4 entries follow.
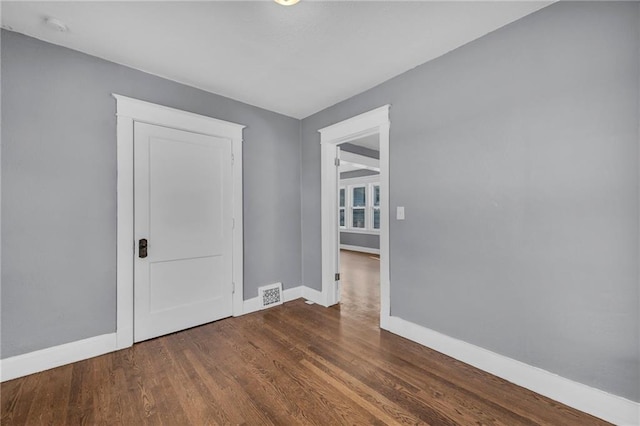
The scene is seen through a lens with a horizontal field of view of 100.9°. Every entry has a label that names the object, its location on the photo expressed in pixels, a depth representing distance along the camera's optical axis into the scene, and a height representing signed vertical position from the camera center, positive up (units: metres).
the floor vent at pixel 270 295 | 3.46 -1.08
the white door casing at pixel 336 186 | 2.84 +0.31
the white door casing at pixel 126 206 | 2.46 +0.08
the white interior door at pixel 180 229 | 2.61 -0.16
